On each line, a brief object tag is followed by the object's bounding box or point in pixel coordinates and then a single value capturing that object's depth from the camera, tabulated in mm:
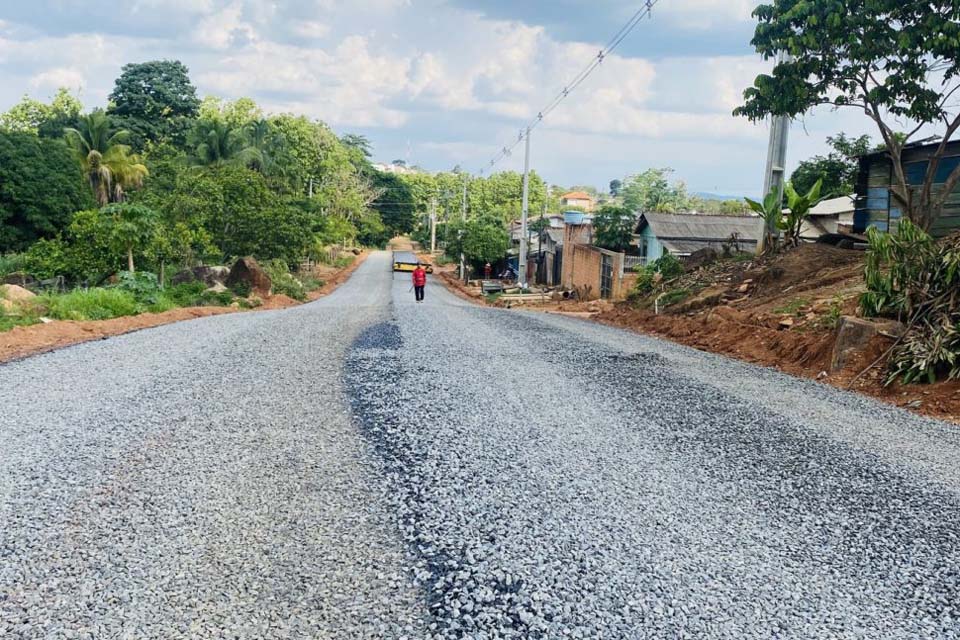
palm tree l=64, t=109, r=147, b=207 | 37344
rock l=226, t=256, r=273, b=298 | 24656
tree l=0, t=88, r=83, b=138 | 52438
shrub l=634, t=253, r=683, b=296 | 19188
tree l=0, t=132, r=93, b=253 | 29234
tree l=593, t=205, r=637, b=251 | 33031
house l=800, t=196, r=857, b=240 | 28406
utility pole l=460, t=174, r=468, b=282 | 48044
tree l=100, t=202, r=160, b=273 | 17094
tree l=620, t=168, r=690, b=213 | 53719
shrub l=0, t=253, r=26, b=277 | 21500
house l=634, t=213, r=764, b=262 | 28844
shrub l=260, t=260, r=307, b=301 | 27828
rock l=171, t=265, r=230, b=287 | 23516
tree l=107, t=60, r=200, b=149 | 56250
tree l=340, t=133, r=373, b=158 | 80750
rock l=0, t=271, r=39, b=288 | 18734
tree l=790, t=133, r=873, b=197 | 26125
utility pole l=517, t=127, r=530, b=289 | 34906
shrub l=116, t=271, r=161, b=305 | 17078
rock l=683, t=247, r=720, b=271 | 18705
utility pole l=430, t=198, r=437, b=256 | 77500
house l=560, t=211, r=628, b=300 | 27600
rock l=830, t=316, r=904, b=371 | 8875
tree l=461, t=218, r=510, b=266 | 44031
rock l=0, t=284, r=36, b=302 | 14031
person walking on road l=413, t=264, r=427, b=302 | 24359
